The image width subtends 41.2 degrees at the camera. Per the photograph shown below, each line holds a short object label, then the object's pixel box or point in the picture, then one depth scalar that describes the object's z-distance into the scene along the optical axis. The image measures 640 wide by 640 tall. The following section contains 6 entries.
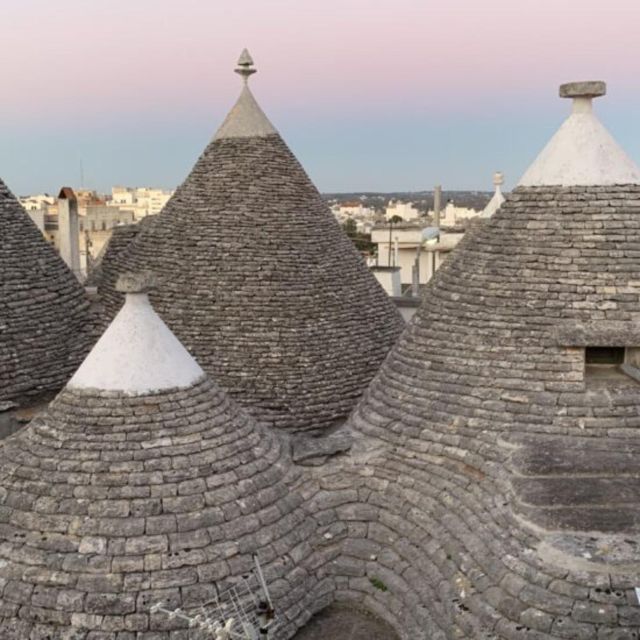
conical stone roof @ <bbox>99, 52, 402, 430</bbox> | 10.97
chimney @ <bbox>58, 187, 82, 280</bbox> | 15.03
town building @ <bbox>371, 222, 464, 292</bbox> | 30.02
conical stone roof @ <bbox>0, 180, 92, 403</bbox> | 10.79
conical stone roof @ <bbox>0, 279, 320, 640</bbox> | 6.79
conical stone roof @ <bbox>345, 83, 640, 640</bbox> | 6.54
